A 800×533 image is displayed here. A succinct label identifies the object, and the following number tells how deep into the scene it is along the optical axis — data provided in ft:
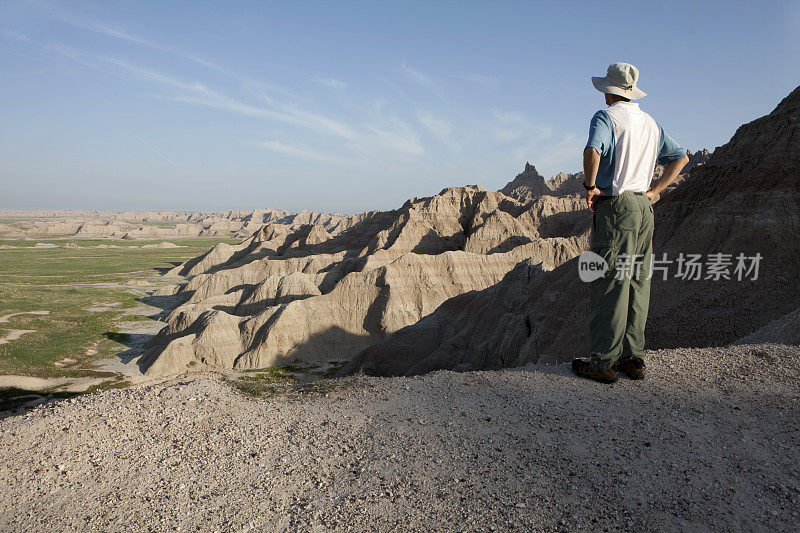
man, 15.23
